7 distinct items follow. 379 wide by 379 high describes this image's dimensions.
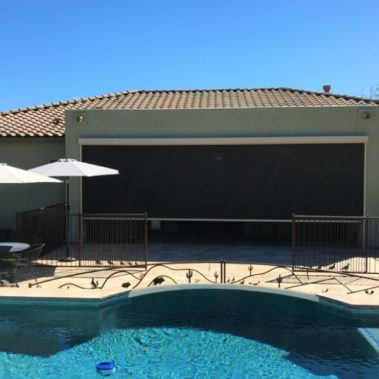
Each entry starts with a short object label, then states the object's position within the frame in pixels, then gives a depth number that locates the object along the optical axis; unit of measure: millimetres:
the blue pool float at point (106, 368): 6996
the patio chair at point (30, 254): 10562
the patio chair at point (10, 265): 9969
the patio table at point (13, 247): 10633
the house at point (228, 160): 15117
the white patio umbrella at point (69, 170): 12438
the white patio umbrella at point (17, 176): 10734
